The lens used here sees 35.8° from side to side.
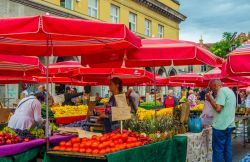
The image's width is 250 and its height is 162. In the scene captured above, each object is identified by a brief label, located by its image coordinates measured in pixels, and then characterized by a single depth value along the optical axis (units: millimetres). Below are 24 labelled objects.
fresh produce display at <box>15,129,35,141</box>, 6409
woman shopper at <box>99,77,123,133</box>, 8195
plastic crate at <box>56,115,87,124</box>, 13708
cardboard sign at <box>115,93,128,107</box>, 6869
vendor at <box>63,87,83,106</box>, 16703
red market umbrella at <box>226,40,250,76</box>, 6089
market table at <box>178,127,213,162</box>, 7950
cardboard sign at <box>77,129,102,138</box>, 6656
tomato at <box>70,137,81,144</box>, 6083
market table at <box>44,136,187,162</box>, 5695
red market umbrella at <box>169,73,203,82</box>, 17606
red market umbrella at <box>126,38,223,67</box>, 7699
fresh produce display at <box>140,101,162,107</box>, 24211
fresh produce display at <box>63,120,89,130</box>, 9406
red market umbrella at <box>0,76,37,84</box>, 13820
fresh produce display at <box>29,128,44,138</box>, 6723
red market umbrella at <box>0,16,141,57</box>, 5133
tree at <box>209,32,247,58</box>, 48875
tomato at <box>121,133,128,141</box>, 6289
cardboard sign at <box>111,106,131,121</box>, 6770
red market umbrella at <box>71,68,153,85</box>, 13070
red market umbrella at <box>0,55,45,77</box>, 9422
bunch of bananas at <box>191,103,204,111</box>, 15817
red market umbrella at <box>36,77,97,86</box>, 16908
